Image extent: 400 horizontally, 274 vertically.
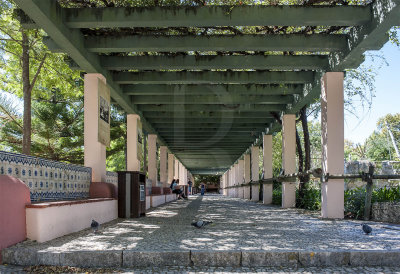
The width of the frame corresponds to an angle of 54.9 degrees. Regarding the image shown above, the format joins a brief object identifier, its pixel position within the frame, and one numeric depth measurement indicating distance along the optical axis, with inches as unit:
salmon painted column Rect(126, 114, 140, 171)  547.2
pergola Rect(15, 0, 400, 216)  278.4
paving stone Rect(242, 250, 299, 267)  160.7
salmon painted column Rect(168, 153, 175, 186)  1039.5
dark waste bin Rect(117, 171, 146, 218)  357.1
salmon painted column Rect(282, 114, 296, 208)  536.4
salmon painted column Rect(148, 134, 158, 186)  714.2
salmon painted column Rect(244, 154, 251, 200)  1007.0
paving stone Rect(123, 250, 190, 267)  158.7
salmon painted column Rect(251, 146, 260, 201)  842.8
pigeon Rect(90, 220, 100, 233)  217.3
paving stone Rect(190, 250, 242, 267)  160.2
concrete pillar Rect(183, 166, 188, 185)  1608.3
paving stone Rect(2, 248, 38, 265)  160.4
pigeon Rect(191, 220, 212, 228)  248.0
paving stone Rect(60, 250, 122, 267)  158.2
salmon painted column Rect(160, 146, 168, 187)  845.7
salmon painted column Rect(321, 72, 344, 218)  353.7
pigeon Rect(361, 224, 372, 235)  219.3
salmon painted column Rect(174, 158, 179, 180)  1313.5
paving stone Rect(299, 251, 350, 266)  161.0
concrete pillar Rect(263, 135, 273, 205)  711.7
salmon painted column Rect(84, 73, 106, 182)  355.6
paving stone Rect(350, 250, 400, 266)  162.4
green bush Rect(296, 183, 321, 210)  465.5
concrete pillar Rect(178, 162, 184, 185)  1443.9
